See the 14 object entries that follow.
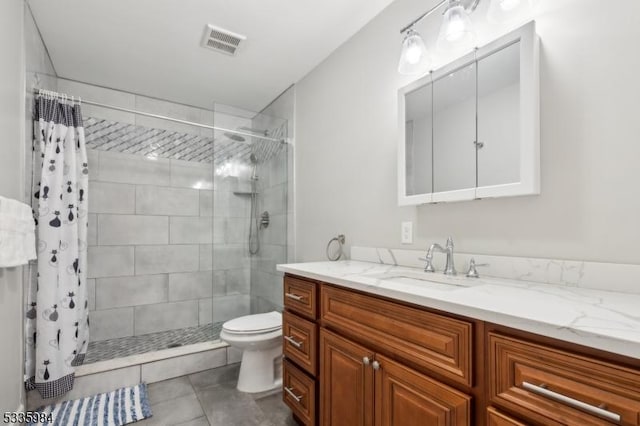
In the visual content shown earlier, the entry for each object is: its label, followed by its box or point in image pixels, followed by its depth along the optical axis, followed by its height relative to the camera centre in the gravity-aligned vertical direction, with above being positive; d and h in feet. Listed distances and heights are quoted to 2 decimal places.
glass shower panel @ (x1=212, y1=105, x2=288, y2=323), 9.04 +0.10
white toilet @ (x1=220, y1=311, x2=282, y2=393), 6.97 -3.07
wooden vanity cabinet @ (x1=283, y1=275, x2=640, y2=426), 2.16 -1.44
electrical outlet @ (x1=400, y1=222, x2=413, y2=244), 5.65 -0.29
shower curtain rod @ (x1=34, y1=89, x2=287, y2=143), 6.87 +2.53
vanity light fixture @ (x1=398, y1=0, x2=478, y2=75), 4.58 +2.80
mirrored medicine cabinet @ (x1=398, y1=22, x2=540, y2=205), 4.01 +1.35
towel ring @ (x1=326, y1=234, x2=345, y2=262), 7.22 -0.62
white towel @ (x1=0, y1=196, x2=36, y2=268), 4.08 -0.25
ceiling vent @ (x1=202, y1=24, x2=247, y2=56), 6.96 +4.08
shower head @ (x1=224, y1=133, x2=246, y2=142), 9.10 +2.32
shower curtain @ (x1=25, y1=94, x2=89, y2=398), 6.43 -0.76
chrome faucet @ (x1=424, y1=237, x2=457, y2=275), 4.66 -0.55
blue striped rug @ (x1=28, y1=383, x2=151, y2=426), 6.02 -3.93
